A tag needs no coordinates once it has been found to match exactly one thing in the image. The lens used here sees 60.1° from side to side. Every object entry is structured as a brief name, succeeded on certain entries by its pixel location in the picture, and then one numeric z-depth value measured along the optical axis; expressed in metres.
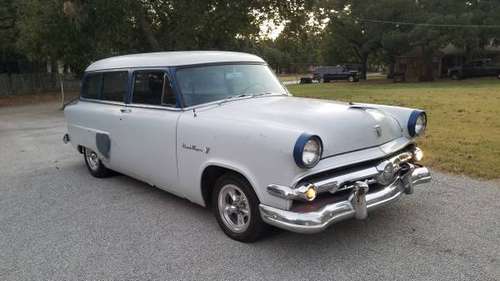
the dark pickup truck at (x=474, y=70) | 39.53
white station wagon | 3.51
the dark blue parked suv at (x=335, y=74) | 48.17
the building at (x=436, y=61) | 40.72
